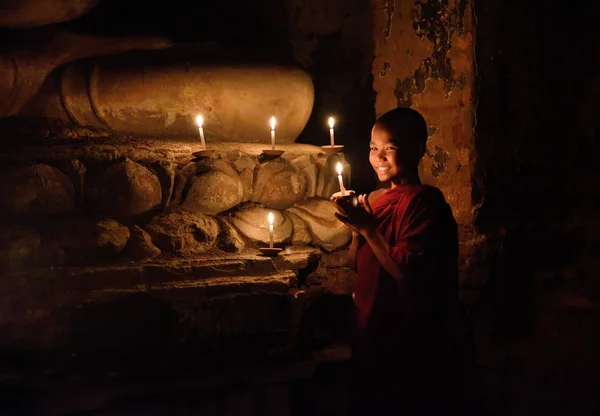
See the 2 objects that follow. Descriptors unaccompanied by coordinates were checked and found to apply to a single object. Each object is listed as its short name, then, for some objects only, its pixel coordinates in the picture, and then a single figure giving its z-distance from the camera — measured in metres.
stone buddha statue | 3.24
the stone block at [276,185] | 3.19
